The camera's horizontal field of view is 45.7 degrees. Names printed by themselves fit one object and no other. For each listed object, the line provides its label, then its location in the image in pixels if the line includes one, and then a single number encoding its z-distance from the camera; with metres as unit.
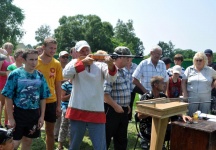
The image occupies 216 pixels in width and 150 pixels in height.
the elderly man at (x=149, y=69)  4.94
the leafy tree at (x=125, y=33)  72.75
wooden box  3.28
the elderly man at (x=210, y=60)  5.92
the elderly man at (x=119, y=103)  3.33
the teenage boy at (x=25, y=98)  3.03
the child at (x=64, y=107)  4.36
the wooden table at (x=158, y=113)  3.04
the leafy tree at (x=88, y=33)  55.25
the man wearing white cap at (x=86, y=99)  2.97
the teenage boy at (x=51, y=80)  3.57
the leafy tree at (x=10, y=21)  34.78
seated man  3.90
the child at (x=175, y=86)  5.60
